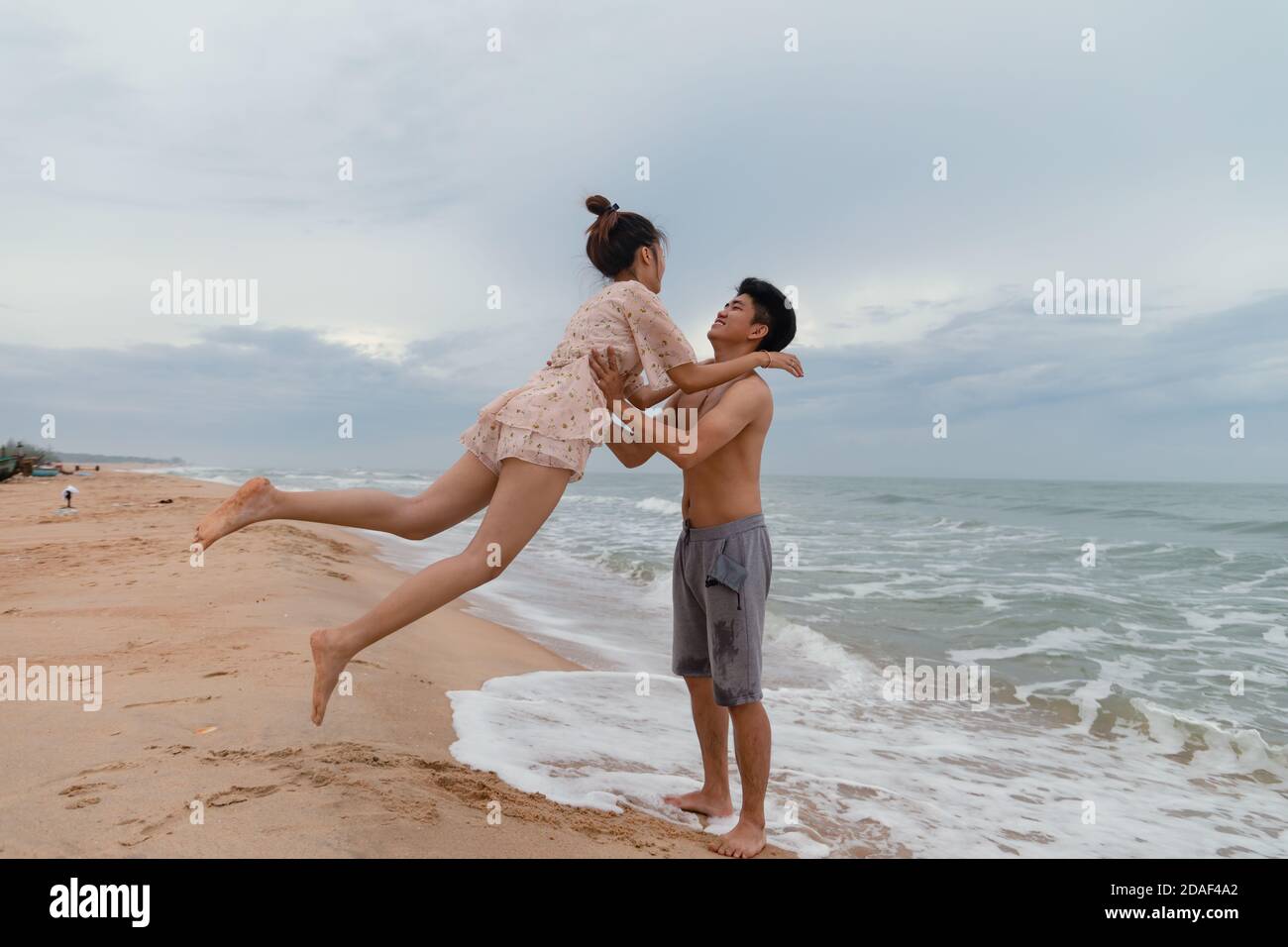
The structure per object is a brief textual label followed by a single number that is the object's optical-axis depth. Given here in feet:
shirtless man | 11.18
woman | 10.03
